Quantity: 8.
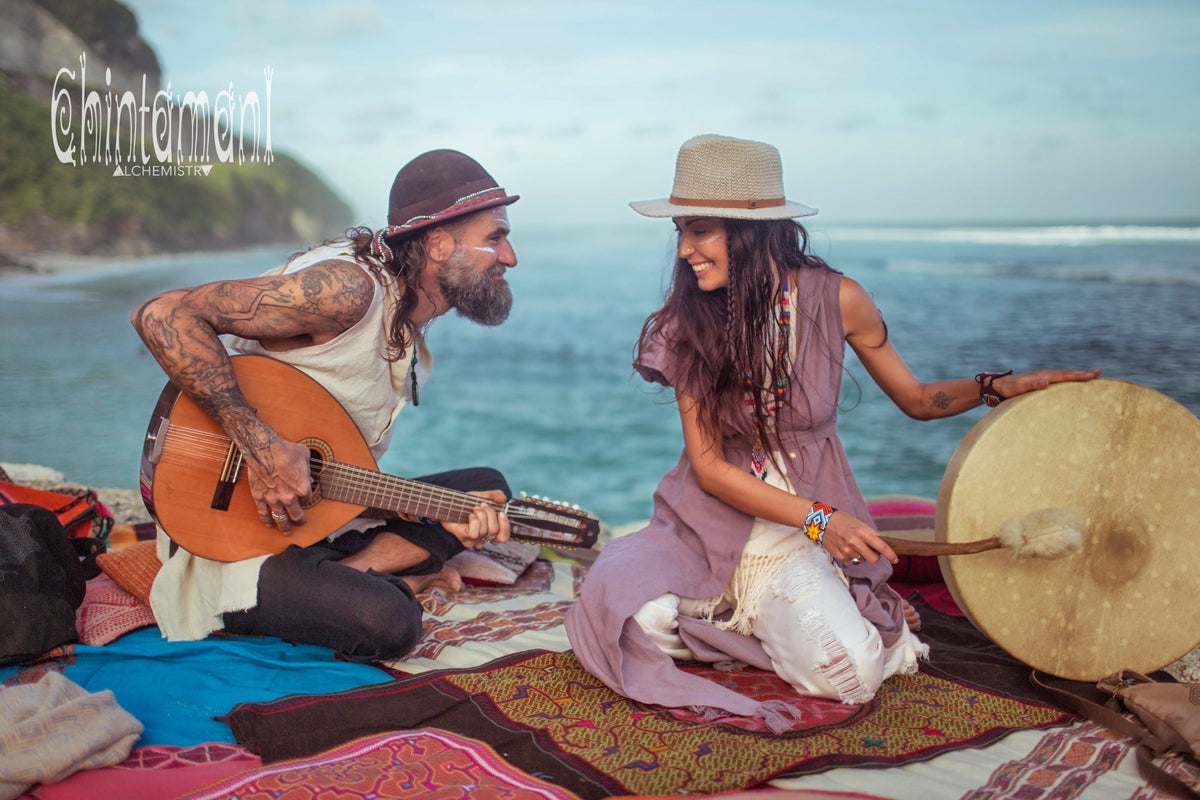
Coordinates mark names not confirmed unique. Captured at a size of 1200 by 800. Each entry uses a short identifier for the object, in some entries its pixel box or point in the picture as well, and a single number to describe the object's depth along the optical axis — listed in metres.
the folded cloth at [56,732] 2.28
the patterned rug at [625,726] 2.44
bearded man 3.09
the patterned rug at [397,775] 2.31
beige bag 2.44
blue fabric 2.75
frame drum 2.78
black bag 2.94
